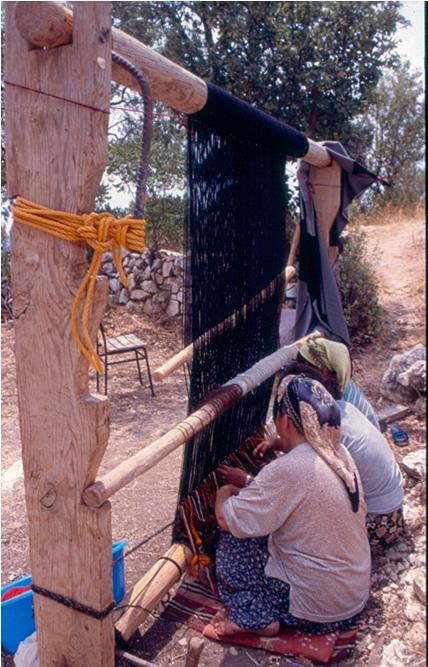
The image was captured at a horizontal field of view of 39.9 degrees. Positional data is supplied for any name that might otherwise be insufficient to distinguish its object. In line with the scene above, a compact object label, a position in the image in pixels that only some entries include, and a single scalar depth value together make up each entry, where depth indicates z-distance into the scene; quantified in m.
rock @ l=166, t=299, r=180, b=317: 7.47
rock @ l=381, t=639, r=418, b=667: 2.06
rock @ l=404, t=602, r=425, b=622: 2.33
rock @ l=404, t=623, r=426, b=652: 2.19
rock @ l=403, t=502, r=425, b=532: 2.94
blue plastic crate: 2.12
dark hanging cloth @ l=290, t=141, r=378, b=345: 3.46
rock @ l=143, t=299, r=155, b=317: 7.61
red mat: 2.19
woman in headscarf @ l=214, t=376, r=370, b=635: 2.13
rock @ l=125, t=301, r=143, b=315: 7.67
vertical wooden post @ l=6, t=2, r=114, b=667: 1.45
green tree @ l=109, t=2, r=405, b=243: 6.38
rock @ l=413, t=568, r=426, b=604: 2.35
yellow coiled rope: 1.49
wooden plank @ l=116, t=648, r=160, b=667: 1.92
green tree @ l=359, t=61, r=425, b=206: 14.27
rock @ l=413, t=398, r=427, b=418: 4.50
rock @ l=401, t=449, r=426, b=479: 3.31
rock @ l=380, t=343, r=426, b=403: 4.73
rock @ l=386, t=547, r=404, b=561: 2.74
